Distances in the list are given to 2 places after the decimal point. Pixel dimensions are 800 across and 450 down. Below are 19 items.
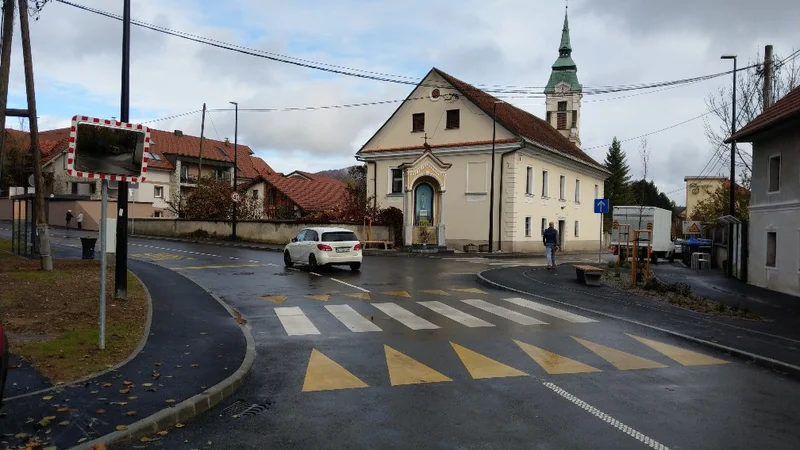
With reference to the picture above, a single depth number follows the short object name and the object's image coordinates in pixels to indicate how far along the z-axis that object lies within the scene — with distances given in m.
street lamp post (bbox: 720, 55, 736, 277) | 27.15
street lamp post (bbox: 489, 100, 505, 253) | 35.48
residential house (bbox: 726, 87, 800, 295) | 18.58
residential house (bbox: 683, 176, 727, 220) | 69.75
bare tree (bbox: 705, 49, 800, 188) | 30.48
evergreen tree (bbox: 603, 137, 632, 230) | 83.81
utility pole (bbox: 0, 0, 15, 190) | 15.51
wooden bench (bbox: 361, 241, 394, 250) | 34.17
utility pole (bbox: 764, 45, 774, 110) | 24.58
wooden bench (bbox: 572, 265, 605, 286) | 18.48
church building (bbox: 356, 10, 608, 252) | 36.09
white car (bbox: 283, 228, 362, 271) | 20.88
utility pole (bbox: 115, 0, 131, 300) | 12.19
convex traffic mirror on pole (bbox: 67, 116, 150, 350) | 7.47
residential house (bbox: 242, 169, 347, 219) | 45.75
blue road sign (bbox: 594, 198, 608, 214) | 25.59
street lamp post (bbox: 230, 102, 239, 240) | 38.07
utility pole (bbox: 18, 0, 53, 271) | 16.94
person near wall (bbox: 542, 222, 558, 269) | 23.67
